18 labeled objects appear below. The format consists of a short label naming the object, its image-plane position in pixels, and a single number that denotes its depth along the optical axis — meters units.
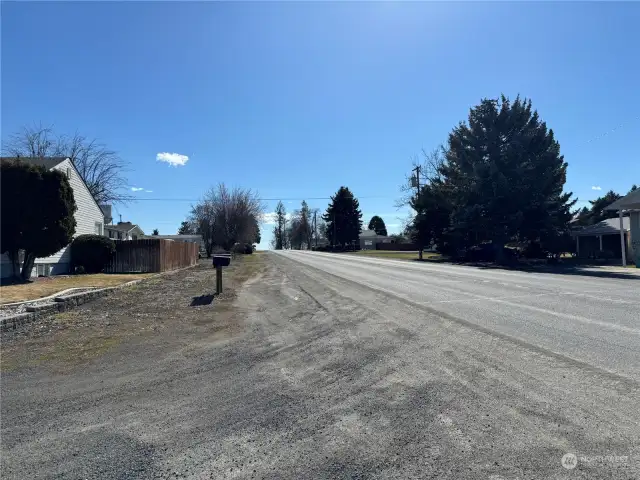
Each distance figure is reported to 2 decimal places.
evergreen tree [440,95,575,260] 34.81
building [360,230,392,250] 110.56
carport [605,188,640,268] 28.22
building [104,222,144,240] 49.25
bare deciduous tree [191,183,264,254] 57.22
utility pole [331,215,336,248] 100.44
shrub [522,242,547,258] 38.81
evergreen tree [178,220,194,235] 123.90
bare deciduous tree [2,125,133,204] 45.16
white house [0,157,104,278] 20.56
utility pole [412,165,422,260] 53.17
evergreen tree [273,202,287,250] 143.25
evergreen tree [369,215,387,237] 136.11
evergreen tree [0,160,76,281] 16.47
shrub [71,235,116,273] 23.03
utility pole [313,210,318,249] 135.00
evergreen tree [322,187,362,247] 98.75
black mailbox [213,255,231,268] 15.28
